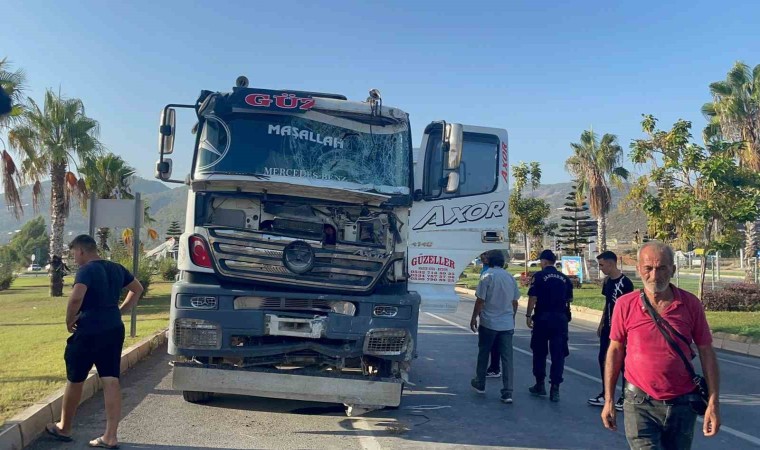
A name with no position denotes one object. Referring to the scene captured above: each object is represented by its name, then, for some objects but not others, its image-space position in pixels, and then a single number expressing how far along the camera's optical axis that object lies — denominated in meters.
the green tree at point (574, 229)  48.12
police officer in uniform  7.89
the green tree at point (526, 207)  36.69
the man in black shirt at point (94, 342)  5.57
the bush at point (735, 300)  19.45
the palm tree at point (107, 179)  28.00
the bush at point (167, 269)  35.51
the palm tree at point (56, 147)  23.98
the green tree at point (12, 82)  19.41
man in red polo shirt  3.73
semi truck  6.20
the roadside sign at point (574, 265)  31.25
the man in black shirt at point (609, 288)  7.41
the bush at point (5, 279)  29.78
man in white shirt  7.86
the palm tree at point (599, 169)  38.88
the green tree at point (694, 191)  17.14
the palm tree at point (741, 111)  23.81
